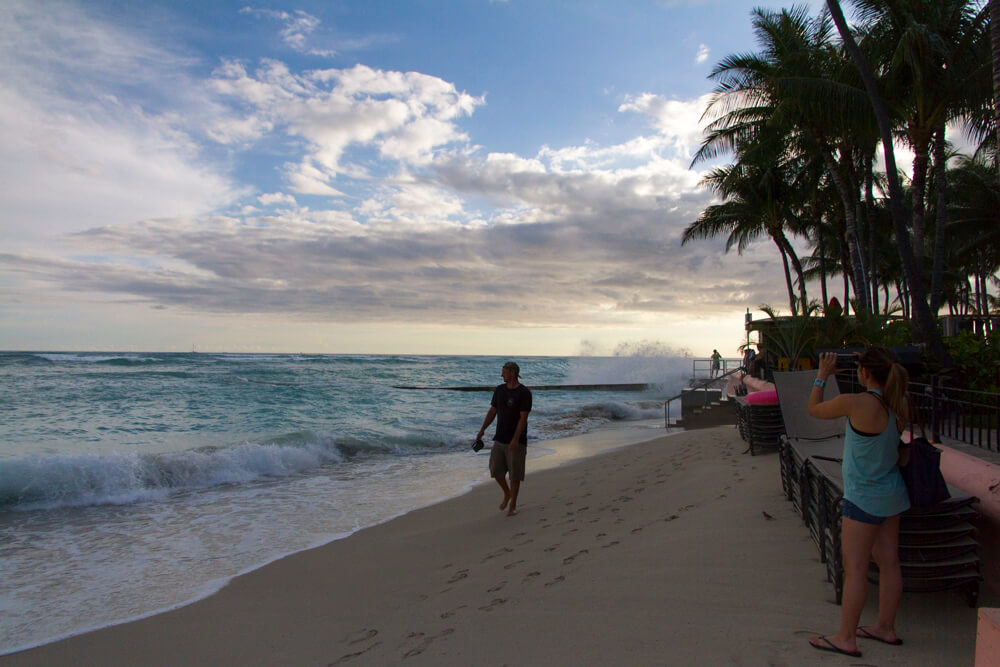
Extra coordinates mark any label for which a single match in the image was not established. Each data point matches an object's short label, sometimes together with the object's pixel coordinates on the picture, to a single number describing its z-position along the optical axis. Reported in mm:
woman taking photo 3156
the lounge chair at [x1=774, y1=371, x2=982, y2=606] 3480
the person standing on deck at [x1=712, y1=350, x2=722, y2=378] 28847
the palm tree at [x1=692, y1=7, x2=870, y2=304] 12820
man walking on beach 7473
